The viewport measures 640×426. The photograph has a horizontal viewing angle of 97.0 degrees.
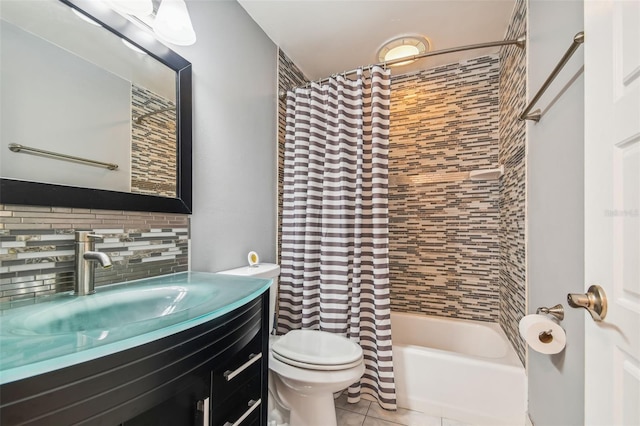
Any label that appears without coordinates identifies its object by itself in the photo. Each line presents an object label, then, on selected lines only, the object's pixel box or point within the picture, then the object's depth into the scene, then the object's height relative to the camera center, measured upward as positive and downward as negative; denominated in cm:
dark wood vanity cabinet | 46 -36
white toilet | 131 -75
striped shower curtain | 172 -6
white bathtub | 151 -97
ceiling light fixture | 200 +121
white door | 54 +2
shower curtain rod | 156 +96
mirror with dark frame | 84 +37
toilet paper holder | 102 -36
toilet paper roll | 102 -45
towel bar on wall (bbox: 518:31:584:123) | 88 +50
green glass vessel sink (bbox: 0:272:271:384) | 48 -26
